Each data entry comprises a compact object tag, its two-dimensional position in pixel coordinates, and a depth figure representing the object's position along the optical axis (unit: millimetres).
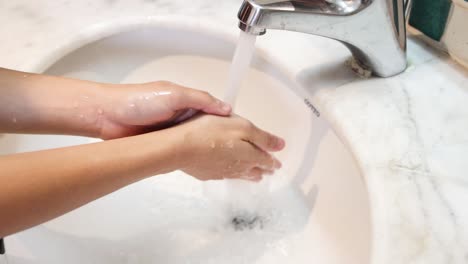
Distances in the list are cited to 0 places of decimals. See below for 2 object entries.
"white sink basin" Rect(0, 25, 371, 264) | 524
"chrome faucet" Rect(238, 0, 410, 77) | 461
